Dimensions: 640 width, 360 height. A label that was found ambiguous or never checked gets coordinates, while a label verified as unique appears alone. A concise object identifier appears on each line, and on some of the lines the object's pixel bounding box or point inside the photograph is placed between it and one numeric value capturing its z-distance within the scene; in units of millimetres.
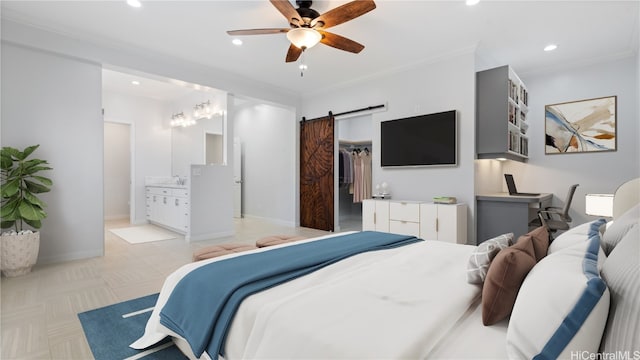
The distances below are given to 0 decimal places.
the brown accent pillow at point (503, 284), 983
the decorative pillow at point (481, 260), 1219
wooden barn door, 5574
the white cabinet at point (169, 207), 4859
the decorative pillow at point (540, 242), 1253
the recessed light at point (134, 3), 2843
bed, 704
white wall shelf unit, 3656
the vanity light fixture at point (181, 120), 6324
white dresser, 3686
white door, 7293
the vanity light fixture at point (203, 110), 5699
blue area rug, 1629
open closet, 5910
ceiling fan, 2482
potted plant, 2869
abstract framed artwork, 4074
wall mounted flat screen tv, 3998
